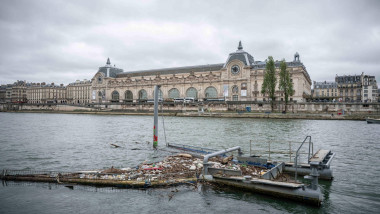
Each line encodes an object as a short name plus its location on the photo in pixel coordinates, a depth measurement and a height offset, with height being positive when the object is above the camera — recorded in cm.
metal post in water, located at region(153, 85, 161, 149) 2060 -149
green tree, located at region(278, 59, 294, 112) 6181 +592
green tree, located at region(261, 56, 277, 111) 6347 +682
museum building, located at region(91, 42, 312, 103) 8388 +892
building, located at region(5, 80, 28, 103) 17050 +793
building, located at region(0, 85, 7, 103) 18208 +834
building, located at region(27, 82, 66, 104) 16138 +753
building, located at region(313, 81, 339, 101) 12394 +805
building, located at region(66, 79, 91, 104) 14725 +791
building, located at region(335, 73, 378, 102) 11612 +799
